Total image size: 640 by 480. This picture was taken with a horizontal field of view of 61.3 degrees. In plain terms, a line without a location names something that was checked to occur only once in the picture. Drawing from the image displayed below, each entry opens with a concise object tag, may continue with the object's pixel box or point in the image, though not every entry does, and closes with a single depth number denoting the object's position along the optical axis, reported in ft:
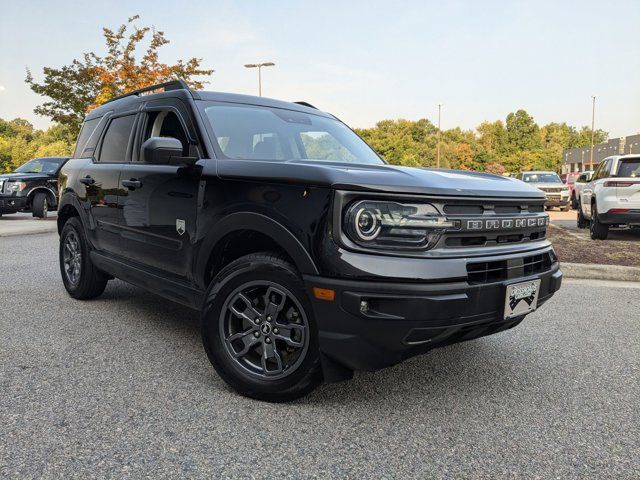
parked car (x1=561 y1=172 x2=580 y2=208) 95.90
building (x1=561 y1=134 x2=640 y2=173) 219.82
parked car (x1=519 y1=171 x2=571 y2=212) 72.54
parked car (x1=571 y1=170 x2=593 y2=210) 39.47
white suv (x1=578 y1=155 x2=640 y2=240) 32.04
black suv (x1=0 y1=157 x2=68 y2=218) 48.52
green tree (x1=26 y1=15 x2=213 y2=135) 73.82
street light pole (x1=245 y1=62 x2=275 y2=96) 103.10
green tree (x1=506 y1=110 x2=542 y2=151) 224.94
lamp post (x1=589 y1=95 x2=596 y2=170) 226.58
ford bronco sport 8.29
